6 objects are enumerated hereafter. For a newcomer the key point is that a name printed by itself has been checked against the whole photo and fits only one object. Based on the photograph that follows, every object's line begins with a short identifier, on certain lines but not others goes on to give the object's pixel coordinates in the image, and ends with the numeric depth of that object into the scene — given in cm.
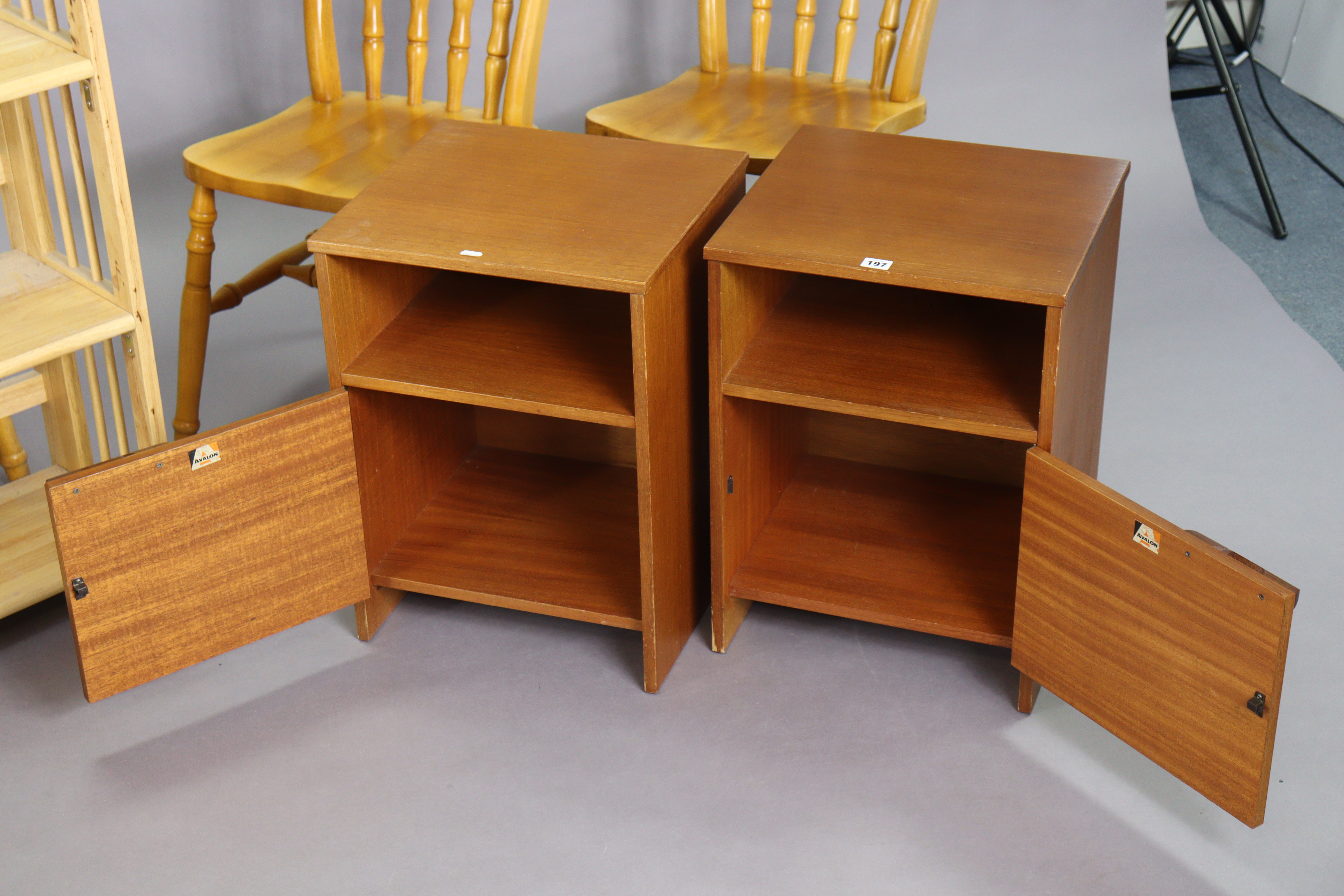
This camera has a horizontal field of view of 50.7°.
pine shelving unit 159
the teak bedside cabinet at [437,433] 152
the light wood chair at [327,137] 197
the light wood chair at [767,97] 208
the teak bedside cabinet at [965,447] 139
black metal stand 285
